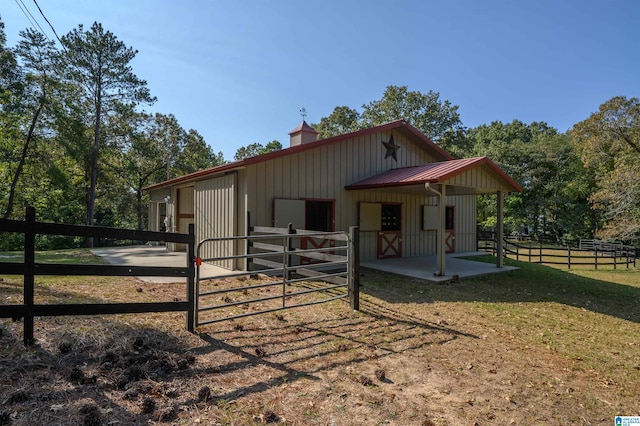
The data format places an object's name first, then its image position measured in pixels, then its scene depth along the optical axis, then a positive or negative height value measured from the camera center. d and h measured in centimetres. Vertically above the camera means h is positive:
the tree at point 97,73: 1967 +855
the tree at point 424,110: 3412 +1045
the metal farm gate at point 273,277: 531 -136
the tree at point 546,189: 2981 +222
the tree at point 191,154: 2831 +505
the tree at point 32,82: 1628 +634
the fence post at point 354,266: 571 -90
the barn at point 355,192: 905 +69
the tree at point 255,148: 4578 +885
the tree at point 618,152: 1831 +382
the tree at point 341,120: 3772 +1045
